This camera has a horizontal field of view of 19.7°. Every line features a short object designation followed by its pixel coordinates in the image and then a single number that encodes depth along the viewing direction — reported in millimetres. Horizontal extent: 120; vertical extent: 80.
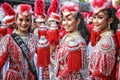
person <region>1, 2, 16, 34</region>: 5609
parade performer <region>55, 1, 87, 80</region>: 3924
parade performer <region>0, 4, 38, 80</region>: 4570
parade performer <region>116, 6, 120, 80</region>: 3687
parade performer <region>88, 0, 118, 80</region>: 3684
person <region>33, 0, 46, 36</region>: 7071
